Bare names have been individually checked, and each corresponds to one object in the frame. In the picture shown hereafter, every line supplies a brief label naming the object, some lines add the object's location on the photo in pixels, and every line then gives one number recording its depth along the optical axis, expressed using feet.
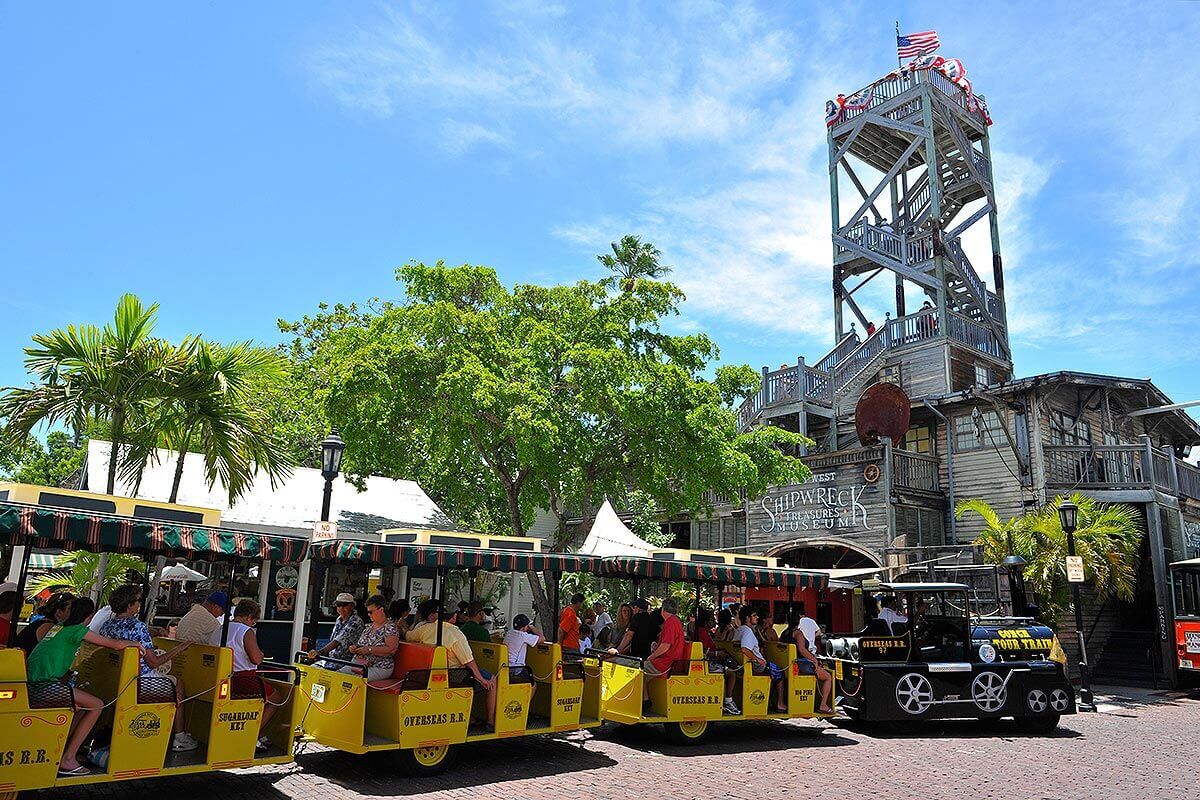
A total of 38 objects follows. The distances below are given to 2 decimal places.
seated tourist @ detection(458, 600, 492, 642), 33.58
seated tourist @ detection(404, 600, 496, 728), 29.27
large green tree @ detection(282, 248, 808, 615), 57.57
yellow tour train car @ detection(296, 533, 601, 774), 27.48
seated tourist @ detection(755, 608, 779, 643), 40.06
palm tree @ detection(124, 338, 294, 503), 40.24
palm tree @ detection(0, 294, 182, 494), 37.86
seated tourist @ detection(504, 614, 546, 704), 31.50
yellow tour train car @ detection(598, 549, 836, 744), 34.32
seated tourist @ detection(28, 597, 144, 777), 21.36
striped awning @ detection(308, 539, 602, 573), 28.07
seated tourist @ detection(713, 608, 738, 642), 40.59
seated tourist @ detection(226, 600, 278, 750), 26.71
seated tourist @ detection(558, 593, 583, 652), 44.96
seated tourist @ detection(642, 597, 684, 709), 34.37
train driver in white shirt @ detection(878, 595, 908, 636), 41.60
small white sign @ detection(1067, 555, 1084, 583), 52.47
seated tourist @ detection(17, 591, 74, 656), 23.58
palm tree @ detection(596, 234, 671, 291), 114.21
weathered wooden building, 70.64
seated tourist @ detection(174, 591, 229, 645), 25.90
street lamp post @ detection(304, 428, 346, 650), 42.94
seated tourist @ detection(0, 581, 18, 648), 23.50
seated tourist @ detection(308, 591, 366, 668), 31.09
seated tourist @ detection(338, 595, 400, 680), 28.30
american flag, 93.61
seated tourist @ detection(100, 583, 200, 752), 24.09
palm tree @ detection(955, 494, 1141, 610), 58.34
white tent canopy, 53.06
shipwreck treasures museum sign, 71.00
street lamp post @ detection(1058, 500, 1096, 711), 53.78
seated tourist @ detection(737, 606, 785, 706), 37.29
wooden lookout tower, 83.25
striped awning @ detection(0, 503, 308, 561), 21.06
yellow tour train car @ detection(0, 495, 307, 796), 20.63
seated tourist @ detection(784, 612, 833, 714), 38.24
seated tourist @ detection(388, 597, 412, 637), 30.76
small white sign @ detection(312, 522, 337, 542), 37.63
